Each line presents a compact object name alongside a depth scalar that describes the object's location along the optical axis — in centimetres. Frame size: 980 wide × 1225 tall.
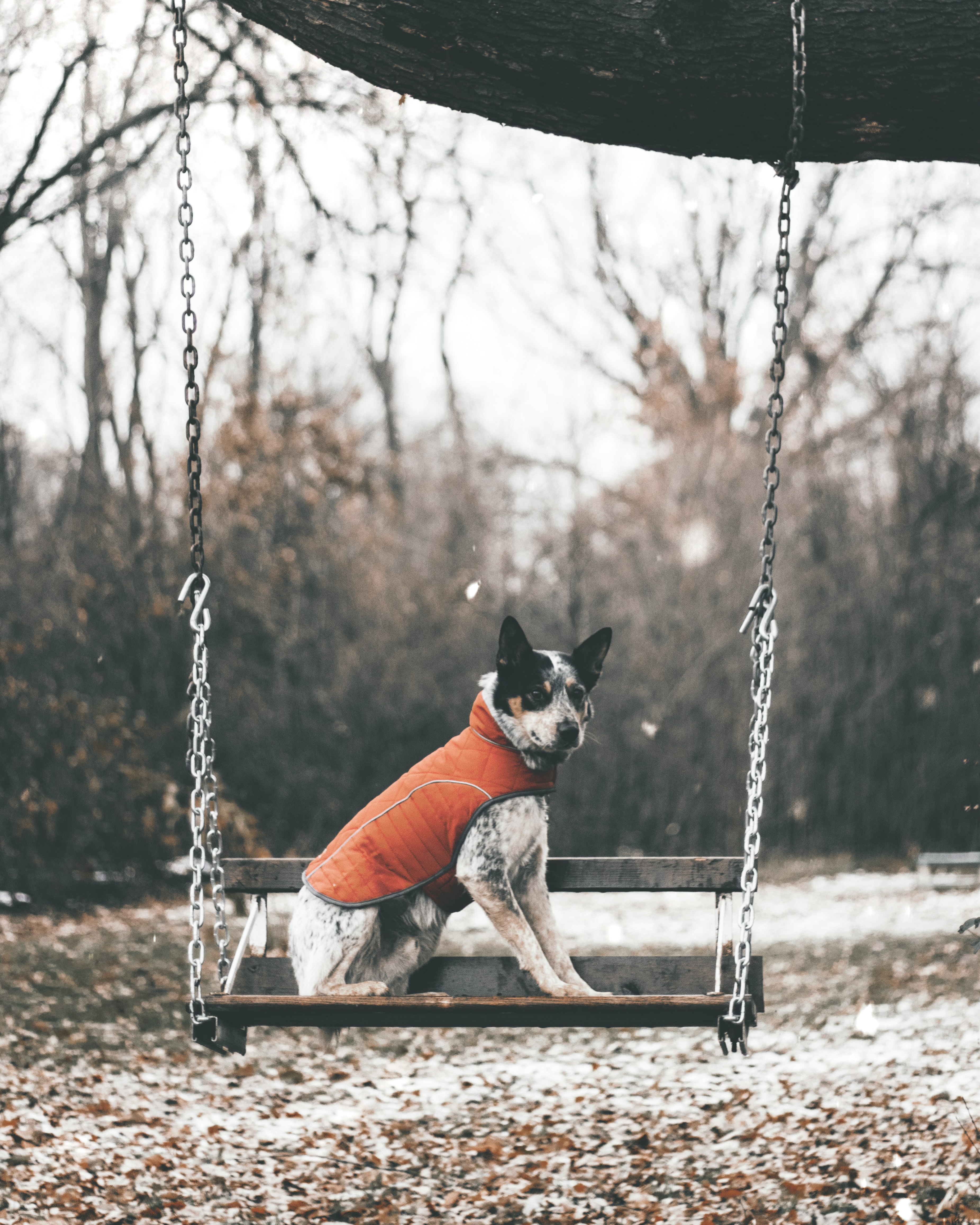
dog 377
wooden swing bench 326
